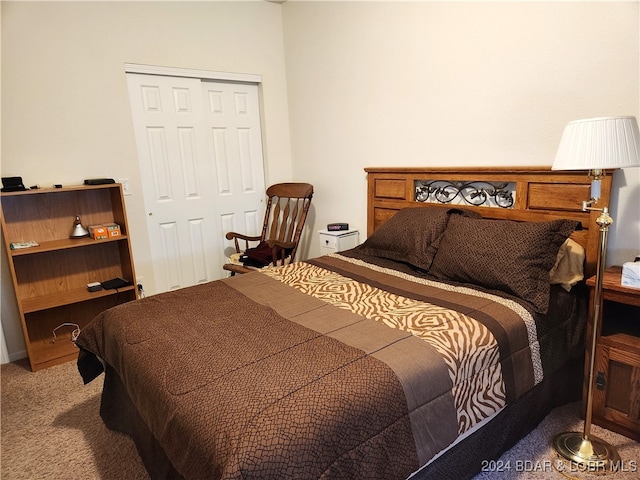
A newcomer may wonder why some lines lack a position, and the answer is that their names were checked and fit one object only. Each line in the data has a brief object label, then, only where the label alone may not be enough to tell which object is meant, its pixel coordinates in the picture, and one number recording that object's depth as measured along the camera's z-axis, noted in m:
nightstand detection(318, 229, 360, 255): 3.21
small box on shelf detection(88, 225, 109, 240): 2.80
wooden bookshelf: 2.66
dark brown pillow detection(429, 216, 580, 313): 1.79
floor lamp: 1.46
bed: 1.09
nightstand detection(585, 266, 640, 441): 1.70
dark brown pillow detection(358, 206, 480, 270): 2.26
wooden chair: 3.17
